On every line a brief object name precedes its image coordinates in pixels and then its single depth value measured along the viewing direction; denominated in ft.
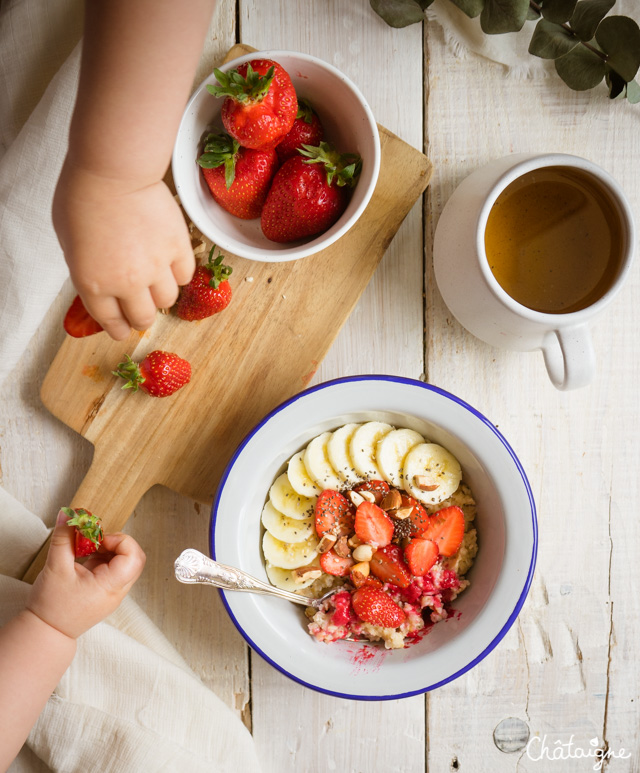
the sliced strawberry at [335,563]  1.96
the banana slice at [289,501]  1.97
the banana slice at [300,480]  1.96
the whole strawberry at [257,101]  1.78
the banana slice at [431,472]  1.95
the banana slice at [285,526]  1.97
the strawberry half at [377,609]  1.92
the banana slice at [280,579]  1.98
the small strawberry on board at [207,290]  1.93
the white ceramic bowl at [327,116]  1.85
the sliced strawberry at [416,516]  1.95
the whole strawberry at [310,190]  1.86
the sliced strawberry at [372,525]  1.94
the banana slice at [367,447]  1.95
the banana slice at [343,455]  1.95
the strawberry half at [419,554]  1.93
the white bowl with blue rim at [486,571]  1.88
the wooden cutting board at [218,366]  2.00
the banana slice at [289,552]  1.97
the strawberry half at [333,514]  1.95
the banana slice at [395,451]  1.95
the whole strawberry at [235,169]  1.87
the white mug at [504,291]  1.84
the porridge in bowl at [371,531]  1.94
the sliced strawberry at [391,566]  1.94
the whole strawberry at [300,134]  1.91
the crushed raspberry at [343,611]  1.94
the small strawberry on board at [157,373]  1.95
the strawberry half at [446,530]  1.96
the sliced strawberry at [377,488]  1.97
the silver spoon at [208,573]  1.88
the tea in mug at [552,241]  1.91
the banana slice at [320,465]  1.95
